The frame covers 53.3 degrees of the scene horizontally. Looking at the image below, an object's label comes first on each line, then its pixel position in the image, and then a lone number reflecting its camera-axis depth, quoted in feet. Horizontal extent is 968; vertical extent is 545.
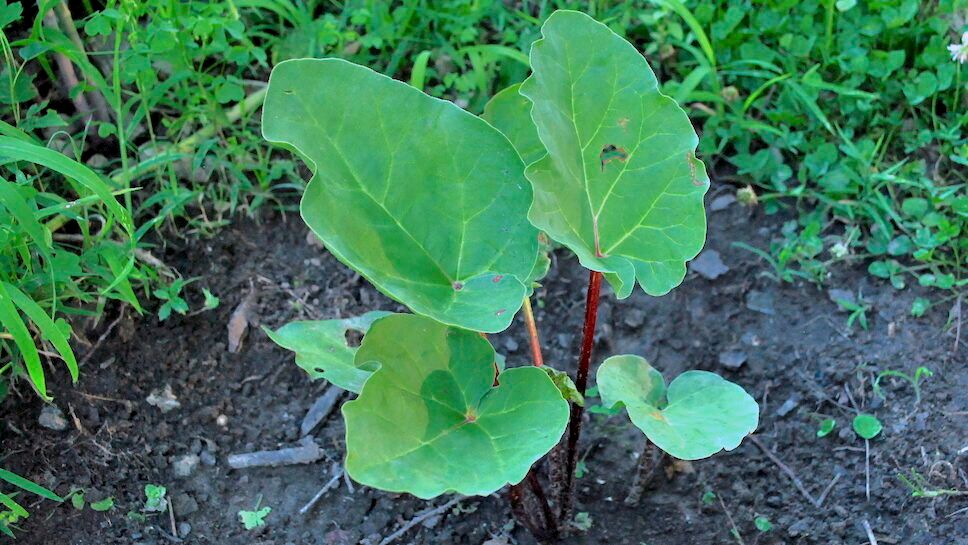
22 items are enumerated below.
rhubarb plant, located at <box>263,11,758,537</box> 4.89
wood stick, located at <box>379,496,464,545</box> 6.58
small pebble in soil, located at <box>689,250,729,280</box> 8.10
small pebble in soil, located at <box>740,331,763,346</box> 7.65
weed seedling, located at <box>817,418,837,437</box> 6.95
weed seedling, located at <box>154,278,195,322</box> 7.45
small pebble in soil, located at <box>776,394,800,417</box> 7.15
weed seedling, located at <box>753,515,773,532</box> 6.47
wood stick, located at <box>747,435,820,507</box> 6.65
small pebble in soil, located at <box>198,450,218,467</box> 6.98
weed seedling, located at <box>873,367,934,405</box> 6.99
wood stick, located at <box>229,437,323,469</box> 7.00
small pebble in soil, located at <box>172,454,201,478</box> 6.91
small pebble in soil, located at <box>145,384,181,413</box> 7.20
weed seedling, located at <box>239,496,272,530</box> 6.64
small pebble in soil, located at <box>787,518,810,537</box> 6.41
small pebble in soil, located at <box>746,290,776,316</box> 7.84
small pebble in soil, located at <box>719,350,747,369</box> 7.48
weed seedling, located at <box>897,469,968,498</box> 6.33
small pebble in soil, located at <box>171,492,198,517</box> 6.69
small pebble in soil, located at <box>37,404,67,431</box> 6.89
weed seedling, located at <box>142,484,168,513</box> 6.67
